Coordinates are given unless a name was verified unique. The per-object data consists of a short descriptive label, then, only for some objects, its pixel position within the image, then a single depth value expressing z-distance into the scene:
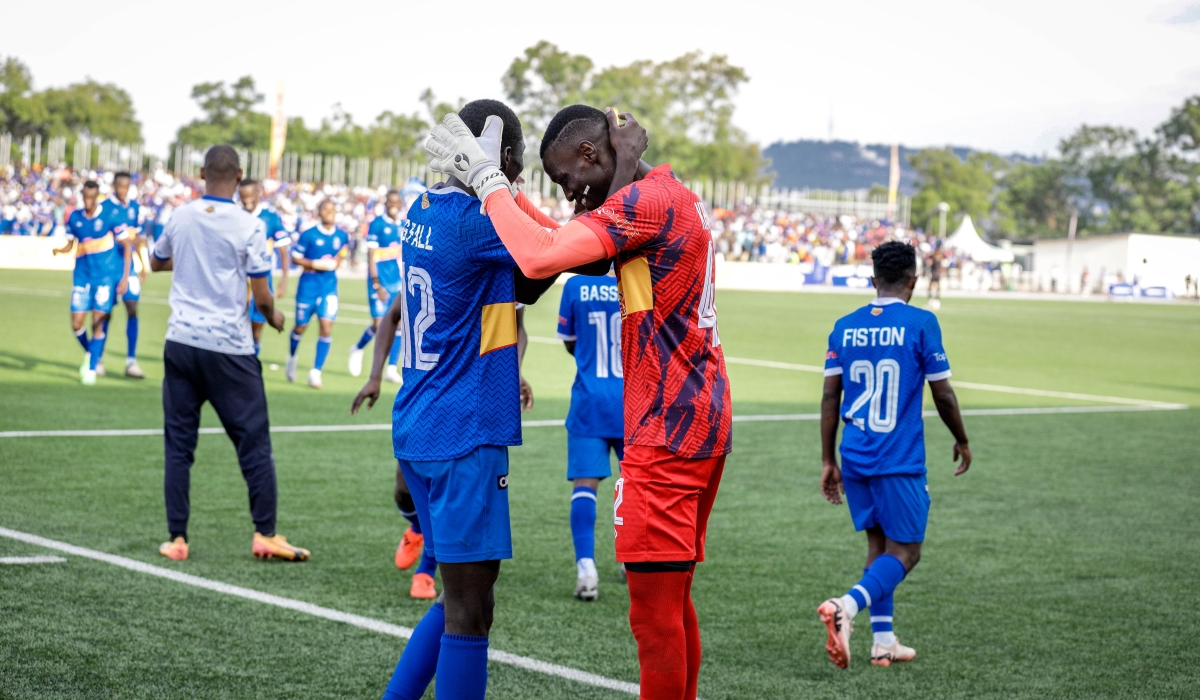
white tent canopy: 70.50
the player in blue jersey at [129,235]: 14.22
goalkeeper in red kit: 3.44
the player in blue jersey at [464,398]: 3.59
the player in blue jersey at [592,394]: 6.41
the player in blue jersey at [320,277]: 14.98
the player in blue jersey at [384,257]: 15.30
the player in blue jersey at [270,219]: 13.45
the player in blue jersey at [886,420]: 5.31
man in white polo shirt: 6.53
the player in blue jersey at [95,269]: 14.16
